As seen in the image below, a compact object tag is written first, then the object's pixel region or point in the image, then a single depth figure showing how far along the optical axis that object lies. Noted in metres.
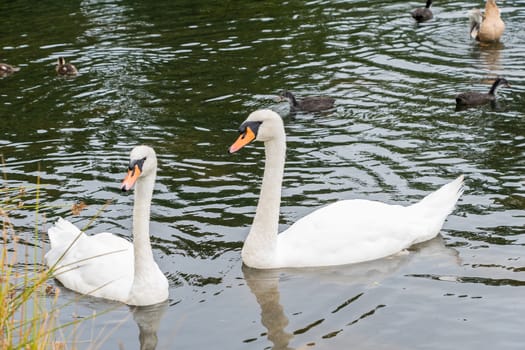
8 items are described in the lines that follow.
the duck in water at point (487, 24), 18.28
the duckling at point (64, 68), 17.22
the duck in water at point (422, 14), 20.30
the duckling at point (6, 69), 17.81
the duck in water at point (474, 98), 14.65
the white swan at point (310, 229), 9.59
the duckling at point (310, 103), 14.65
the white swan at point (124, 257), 8.73
